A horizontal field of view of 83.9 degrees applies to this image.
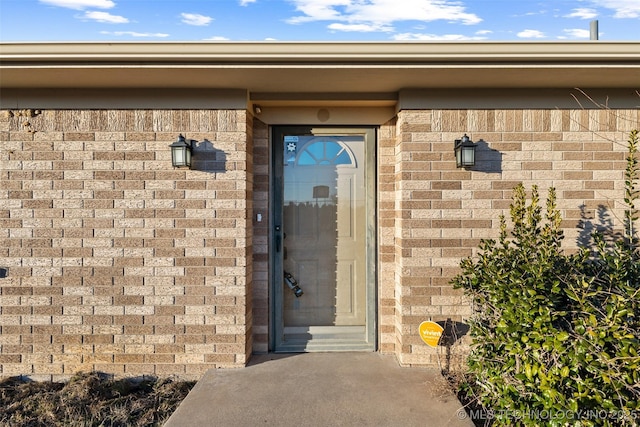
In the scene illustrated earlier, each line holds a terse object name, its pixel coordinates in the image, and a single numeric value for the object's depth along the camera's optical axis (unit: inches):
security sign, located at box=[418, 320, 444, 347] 115.8
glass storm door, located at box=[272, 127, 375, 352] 140.6
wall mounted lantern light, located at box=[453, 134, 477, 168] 120.3
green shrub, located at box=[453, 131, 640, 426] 70.5
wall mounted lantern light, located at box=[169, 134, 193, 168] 120.3
